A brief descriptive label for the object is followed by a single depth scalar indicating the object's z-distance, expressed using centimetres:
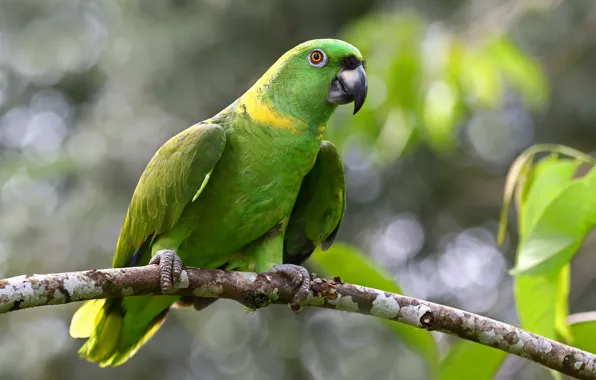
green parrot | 431
